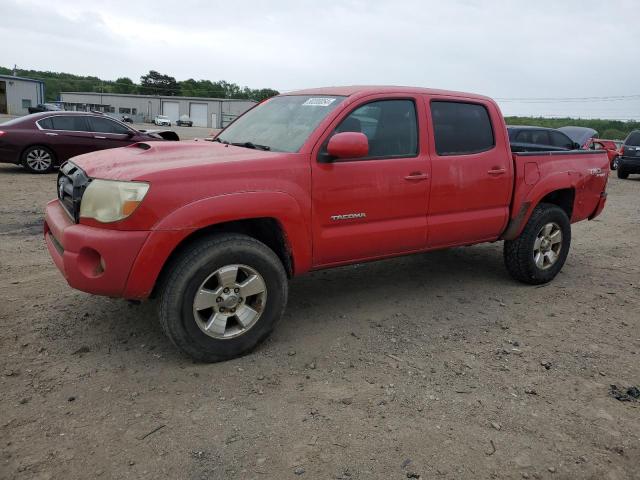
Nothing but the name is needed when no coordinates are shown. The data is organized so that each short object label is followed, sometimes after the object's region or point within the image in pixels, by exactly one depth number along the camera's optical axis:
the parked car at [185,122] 62.30
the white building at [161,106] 68.56
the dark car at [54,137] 10.49
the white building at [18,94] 47.06
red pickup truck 3.02
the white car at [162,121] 57.94
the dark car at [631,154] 15.35
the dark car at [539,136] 12.24
